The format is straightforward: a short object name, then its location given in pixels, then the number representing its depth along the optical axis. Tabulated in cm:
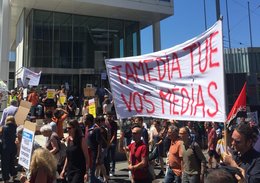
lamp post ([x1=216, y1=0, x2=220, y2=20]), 973
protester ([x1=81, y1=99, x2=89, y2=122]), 1143
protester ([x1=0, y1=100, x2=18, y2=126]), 746
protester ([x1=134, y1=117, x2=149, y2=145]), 716
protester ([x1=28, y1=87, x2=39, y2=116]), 1148
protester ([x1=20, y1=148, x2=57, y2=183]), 280
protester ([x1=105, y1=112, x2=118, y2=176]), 737
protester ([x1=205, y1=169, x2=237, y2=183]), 152
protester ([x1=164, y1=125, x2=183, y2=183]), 438
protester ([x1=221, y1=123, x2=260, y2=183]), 227
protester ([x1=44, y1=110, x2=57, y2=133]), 630
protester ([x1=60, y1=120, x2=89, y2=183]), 401
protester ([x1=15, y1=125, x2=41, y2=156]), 589
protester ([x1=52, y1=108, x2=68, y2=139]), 685
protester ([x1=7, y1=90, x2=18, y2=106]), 1272
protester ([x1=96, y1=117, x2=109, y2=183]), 617
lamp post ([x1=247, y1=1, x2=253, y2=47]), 3162
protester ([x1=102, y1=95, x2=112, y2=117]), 1170
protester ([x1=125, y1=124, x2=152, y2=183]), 375
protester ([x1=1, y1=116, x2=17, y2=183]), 613
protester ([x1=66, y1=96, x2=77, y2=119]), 1279
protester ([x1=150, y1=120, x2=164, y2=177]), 745
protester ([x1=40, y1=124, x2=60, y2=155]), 469
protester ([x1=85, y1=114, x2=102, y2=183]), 555
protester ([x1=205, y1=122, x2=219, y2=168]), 835
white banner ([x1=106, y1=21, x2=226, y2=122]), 330
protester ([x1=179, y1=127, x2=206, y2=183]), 407
